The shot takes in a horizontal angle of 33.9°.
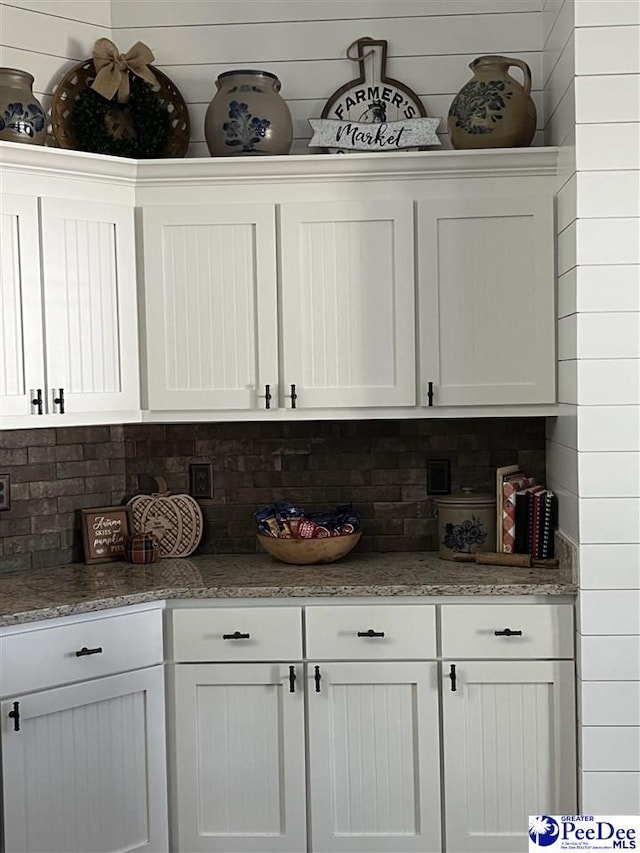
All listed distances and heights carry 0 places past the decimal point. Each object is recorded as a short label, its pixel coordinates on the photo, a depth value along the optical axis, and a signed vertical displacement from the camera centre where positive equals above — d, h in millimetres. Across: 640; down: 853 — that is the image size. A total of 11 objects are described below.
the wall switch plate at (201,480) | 3584 -358
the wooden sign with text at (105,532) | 3402 -507
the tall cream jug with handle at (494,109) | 3188 +794
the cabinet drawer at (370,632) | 2955 -730
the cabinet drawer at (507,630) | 2926 -726
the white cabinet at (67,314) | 3010 +187
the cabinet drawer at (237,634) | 2973 -733
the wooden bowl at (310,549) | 3227 -541
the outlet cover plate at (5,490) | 3320 -354
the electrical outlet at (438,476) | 3535 -352
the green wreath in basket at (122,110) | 3289 +848
